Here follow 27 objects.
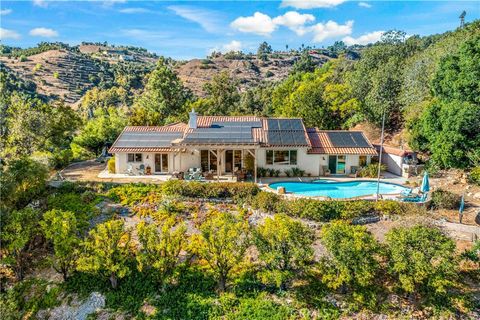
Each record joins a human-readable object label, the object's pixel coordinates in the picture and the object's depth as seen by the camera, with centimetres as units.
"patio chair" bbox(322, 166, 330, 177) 2650
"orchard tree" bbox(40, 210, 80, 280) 1409
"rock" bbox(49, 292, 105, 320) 1289
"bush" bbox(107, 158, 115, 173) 2611
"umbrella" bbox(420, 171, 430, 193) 1941
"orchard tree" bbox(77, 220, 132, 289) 1343
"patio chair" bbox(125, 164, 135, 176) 2534
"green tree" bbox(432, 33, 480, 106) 2373
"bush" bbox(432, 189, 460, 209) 1886
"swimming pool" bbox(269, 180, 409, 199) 2198
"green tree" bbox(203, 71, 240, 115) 5059
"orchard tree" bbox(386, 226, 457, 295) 1210
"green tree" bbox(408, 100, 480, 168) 2277
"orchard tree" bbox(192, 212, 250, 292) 1356
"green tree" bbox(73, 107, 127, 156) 3547
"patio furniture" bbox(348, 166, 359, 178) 2595
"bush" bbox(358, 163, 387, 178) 2564
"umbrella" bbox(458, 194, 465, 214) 1747
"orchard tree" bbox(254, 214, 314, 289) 1334
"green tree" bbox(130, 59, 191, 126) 4438
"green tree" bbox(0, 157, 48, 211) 1638
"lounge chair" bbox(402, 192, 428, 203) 1914
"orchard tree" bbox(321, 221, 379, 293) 1259
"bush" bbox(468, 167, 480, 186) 2195
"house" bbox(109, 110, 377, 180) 2550
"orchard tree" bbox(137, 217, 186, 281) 1384
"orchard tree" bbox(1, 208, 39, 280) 1423
